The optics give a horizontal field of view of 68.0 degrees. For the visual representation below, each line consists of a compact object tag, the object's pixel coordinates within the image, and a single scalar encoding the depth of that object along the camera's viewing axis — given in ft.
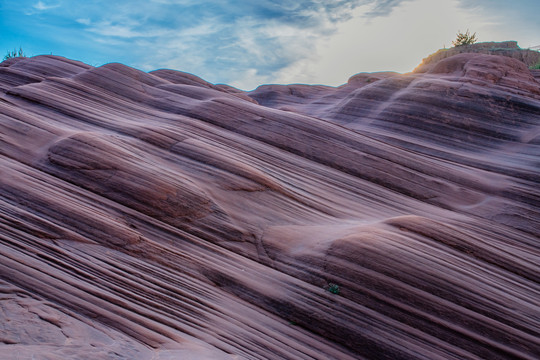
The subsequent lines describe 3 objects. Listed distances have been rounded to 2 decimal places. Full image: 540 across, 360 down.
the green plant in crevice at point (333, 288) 21.15
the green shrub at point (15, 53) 95.54
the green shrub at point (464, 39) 102.53
